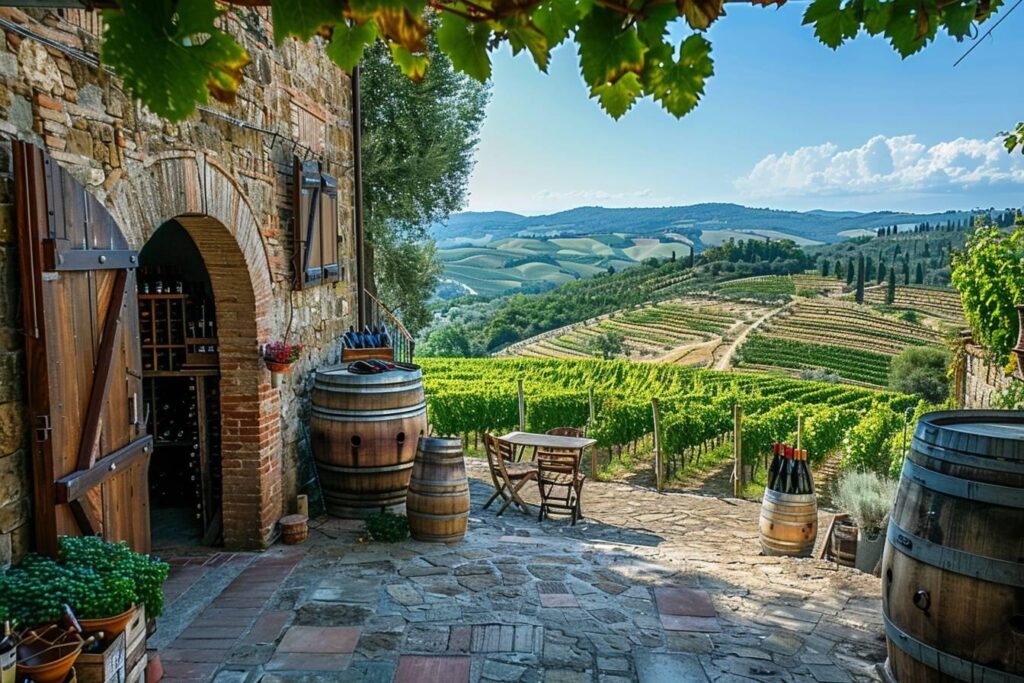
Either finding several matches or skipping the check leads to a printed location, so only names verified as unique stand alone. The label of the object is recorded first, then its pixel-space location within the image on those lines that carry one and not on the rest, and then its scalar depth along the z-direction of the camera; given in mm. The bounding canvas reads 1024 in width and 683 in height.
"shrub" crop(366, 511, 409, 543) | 5211
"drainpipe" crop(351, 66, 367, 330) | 6914
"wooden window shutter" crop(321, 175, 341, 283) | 6043
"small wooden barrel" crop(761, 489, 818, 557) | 5465
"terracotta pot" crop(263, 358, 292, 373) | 4902
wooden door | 2596
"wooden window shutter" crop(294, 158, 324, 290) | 5480
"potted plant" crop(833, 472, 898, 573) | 5230
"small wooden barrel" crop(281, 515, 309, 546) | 5164
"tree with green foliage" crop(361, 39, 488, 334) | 9898
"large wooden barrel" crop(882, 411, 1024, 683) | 2334
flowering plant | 4871
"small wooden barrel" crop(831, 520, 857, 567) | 5477
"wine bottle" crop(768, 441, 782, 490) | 5547
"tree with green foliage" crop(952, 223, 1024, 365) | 7172
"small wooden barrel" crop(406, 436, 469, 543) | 5160
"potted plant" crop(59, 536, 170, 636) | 2377
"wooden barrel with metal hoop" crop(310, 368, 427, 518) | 5590
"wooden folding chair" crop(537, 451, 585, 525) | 7090
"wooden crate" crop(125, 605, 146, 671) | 2490
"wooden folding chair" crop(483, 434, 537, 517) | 7000
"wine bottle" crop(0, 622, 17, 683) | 1937
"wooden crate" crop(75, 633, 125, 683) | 2264
